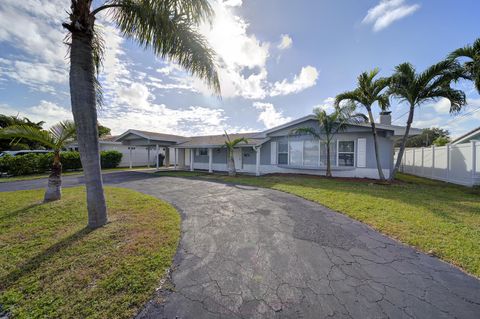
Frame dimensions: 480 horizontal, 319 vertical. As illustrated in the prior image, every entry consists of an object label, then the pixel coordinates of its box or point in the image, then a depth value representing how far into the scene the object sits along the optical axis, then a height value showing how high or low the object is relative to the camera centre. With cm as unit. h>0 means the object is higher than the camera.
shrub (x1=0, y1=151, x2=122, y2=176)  1341 -52
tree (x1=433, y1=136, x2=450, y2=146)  2775 +262
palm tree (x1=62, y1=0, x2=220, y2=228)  401 +299
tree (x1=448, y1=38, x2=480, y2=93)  807 +435
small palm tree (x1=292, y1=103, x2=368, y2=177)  1066 +215
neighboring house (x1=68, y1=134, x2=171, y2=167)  2268 +56
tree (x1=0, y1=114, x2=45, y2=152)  2090 +409
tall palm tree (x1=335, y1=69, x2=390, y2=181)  966 +340
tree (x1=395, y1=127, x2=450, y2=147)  3981 +457
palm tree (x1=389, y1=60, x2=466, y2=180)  863 +357
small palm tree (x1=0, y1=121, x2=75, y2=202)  657 +50
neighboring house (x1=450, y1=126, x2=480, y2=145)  1144 +144
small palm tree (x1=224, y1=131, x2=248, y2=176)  1388 +10
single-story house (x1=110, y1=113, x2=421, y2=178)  1162 +59
